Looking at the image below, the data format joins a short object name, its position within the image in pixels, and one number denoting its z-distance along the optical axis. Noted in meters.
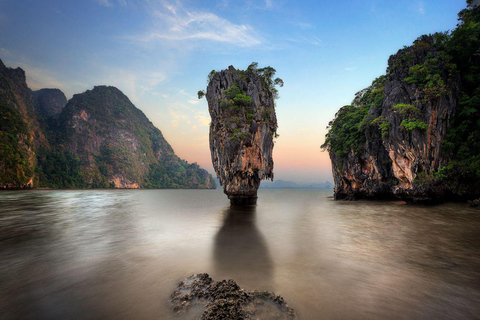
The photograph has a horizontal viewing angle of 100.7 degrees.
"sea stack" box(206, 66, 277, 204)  21.64
